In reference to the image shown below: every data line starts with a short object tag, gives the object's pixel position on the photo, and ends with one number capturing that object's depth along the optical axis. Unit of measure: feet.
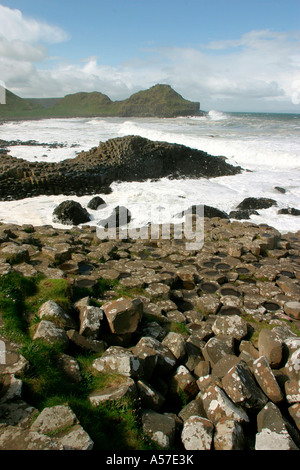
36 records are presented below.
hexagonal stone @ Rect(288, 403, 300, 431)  11.56
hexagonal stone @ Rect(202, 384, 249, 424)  11.10
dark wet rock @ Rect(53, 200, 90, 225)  40.37
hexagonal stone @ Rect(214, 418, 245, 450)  10.03
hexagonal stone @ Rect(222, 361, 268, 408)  11.64
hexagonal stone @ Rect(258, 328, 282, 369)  14.38
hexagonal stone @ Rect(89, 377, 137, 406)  10.68
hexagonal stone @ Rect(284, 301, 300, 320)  20.20
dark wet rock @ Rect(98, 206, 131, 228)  39.07
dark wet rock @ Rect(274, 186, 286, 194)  53.67
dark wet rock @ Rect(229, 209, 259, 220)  41.88
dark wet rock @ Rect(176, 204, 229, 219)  41.37
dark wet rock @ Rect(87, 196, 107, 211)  46.37
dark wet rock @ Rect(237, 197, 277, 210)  45.44
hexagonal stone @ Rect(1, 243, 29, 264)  21.34
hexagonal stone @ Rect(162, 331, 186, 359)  14.50
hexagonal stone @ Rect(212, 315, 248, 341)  17.31
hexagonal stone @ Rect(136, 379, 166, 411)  11.60
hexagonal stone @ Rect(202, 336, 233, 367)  14.72
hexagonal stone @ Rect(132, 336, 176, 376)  12.98
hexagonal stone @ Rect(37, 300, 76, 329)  14.65
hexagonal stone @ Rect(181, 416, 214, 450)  10.27
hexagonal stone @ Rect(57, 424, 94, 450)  8.29
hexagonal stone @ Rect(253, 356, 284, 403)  12.30
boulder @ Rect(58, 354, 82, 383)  11.90
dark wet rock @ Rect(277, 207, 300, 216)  42.83
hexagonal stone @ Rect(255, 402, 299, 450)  10.09
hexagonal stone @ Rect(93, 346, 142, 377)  11.96
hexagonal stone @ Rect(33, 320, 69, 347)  13.15
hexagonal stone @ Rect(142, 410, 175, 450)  10.21
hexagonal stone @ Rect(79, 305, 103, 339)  14.74
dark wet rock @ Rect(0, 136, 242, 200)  52.16
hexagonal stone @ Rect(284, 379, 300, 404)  12.10
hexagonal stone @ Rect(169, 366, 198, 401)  12.96
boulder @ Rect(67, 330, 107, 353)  14.06
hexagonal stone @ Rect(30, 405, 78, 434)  8.81
